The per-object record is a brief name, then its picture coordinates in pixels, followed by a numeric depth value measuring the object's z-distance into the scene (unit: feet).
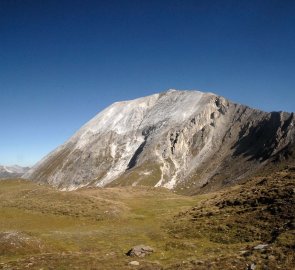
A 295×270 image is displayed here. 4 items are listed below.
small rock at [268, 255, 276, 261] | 76.70
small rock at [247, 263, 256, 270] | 74.67
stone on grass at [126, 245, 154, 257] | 104.83
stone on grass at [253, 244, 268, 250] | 88.18
